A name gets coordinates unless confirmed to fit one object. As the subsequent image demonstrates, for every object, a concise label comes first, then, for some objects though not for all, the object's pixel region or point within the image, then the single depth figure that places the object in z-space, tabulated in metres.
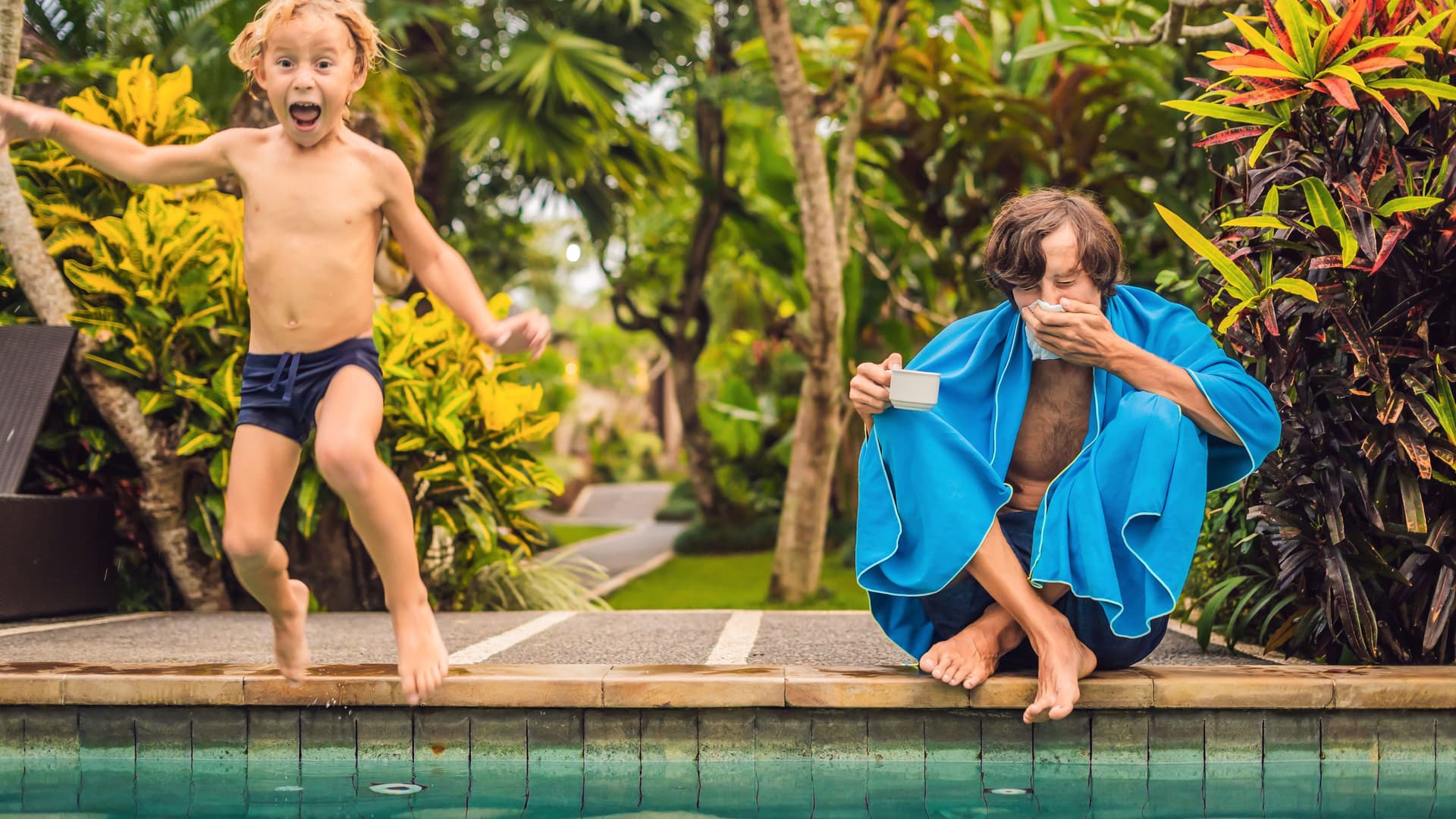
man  2.59
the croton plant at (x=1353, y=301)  2.94
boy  2.59
